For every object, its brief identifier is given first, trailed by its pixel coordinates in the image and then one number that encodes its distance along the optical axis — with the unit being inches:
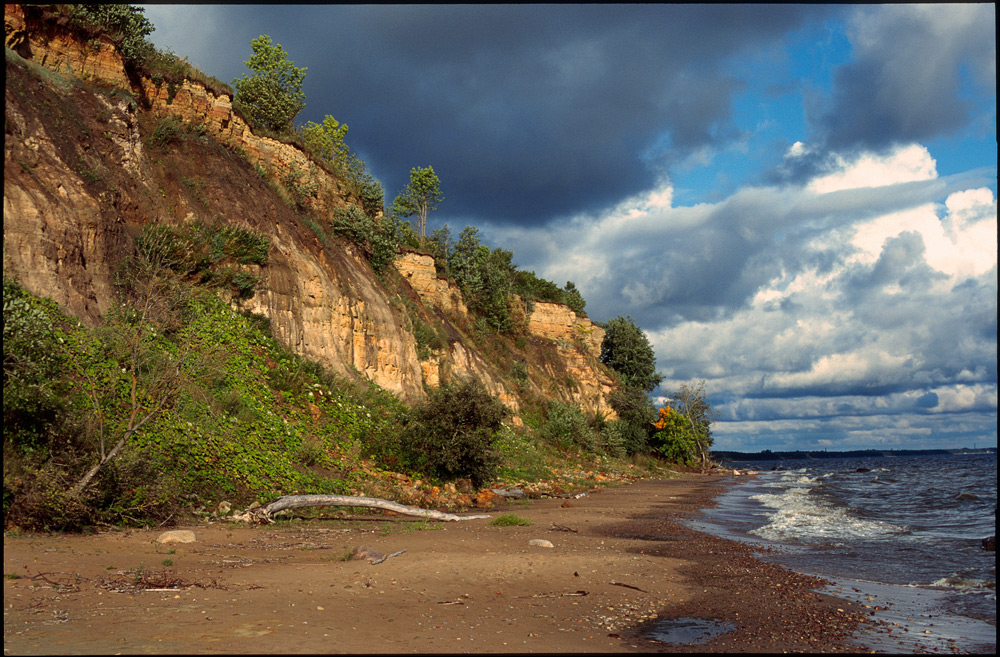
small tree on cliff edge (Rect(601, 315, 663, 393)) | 2527.1
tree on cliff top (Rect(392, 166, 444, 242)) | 2244.1
